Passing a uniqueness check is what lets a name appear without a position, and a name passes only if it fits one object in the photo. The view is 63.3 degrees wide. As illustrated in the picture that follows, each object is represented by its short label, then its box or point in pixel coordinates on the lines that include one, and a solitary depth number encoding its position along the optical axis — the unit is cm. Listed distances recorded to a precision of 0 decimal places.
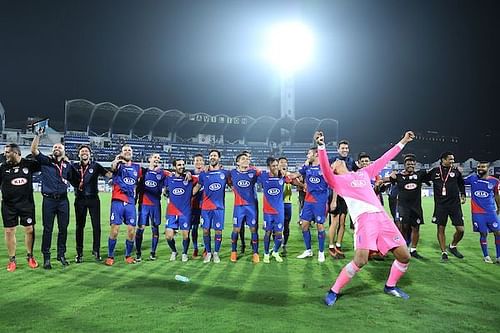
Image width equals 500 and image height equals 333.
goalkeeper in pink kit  522
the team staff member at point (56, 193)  755
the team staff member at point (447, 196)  841
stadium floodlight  4319
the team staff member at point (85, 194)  791
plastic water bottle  631
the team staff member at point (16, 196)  738
